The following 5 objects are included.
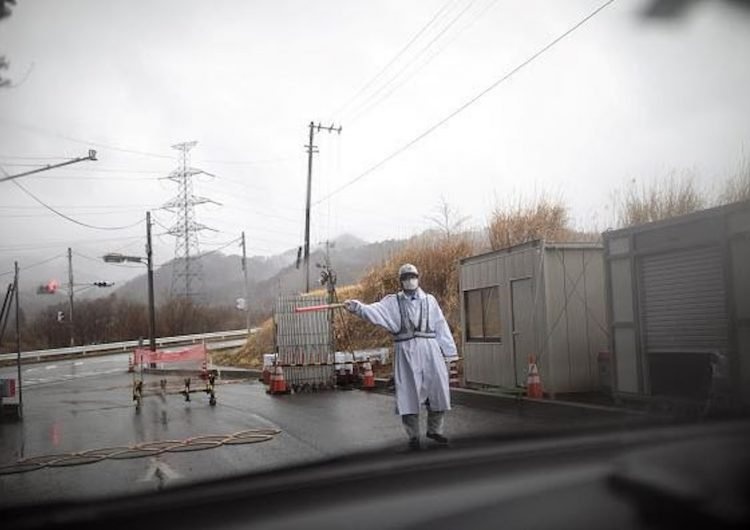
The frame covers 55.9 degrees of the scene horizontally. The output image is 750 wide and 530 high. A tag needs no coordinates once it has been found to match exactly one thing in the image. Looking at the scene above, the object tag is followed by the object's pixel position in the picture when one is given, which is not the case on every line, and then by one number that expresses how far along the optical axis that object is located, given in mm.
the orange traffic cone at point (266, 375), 15445
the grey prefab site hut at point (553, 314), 10602
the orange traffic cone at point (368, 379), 13925
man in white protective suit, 4875
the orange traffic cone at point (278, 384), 13492
